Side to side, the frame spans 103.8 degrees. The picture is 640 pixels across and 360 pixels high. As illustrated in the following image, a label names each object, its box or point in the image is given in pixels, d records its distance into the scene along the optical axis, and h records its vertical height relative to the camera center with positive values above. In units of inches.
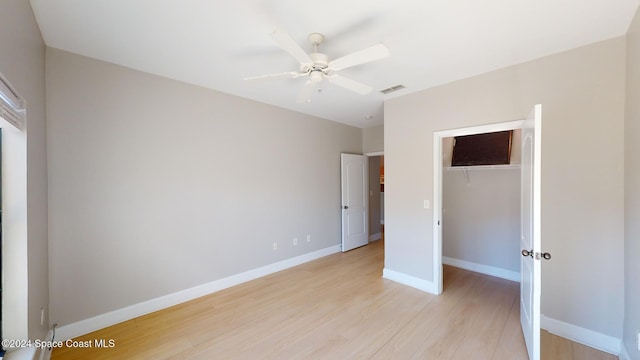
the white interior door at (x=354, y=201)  200.1 -18.2
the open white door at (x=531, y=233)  71.5 -17.3
